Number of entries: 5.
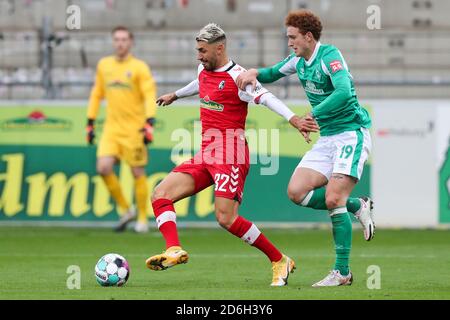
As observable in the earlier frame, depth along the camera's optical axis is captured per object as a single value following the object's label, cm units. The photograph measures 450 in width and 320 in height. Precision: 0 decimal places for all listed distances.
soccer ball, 1908
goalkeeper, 3241
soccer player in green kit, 1939
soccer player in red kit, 1987
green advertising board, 3353
